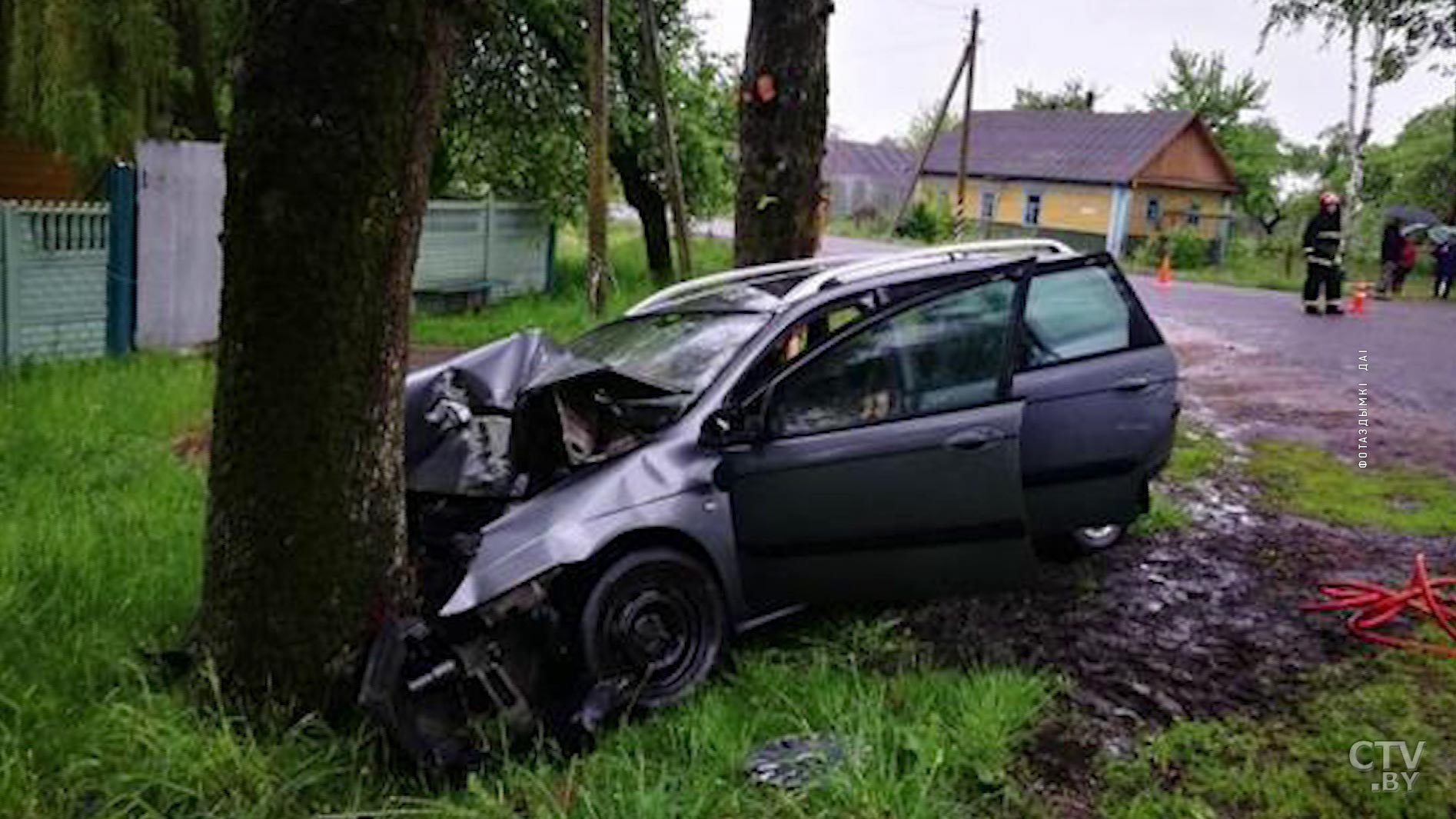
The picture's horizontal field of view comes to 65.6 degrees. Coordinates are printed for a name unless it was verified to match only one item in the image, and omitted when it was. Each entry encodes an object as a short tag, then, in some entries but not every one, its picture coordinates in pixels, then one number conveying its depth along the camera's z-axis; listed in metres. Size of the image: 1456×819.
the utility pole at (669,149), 12.41
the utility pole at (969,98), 23.80
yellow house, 41.72
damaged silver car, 3.75
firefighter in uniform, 15.98
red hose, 4.55
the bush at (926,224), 38.16
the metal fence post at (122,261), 10.12
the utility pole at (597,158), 11.83
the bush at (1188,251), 35.09
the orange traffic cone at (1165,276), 26.73
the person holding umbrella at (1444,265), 23.77
